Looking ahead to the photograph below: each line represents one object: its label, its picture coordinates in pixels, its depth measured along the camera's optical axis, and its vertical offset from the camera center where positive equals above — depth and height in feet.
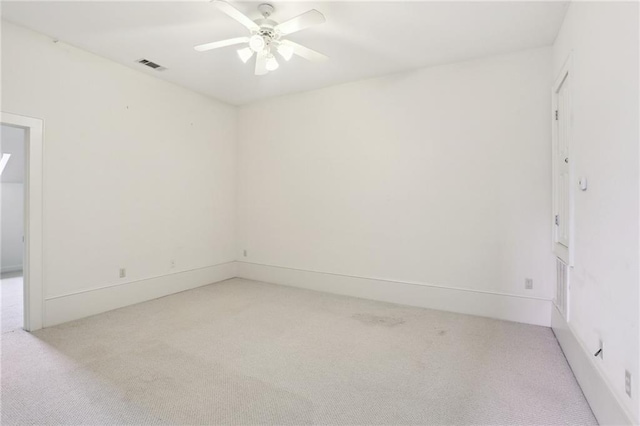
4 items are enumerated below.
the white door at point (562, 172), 9.00 +1.16
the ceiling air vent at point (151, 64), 12.37 +5.62
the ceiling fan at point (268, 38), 7.78 +4.57
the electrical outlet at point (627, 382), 4.99 -2.59
